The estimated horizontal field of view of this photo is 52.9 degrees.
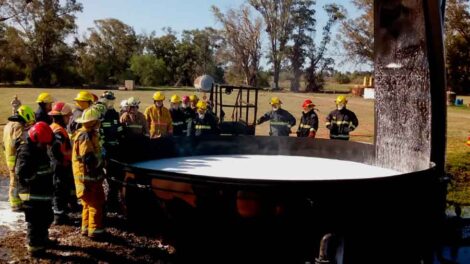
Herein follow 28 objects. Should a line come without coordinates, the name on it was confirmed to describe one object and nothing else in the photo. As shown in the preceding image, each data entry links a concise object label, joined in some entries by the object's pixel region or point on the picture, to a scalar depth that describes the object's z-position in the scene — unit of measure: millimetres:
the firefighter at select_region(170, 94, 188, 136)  9531
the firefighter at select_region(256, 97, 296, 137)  9148
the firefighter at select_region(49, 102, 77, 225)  6074
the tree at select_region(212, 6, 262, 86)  58750
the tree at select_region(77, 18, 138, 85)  54188
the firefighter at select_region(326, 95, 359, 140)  8633
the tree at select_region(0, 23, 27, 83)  47531
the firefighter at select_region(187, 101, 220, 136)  9234
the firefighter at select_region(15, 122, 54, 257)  4977
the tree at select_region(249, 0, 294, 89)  57844
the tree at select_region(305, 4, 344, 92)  55094
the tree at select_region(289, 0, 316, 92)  58500
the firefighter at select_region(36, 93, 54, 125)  6641
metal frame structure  10875
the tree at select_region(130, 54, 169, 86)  56094
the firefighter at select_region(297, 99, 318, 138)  8953
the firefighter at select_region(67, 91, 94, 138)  6626
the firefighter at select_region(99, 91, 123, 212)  6535
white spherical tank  15938
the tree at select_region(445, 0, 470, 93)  42000
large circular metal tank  3938
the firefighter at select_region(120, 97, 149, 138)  8087
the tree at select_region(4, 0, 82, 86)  49281
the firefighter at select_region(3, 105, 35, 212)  5449
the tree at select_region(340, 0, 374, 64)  47500
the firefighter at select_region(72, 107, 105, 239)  5289
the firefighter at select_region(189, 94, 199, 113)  10469
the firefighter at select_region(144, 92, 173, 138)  8859
